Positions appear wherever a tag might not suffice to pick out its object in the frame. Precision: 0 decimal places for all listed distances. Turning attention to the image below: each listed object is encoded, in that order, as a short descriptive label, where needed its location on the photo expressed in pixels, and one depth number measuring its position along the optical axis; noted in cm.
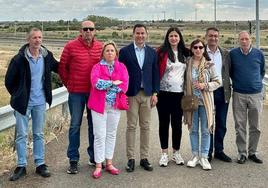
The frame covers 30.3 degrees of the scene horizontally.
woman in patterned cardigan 710
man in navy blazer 696
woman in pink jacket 666
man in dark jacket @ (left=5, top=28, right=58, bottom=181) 648
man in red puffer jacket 679
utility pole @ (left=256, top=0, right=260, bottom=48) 1465
